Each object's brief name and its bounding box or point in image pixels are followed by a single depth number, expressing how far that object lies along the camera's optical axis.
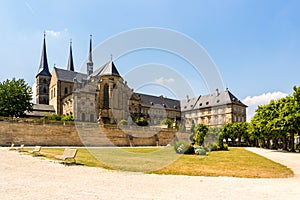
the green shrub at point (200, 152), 23.64
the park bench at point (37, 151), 18.20
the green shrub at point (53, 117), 48.99
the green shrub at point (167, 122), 60.55
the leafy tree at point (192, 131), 54.88
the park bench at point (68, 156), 13.36
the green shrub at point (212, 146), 31.09
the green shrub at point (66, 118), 49.74
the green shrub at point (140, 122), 56.74
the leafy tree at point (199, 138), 32.12
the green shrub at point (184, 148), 24.30
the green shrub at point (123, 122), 51.12
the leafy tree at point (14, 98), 45.00
